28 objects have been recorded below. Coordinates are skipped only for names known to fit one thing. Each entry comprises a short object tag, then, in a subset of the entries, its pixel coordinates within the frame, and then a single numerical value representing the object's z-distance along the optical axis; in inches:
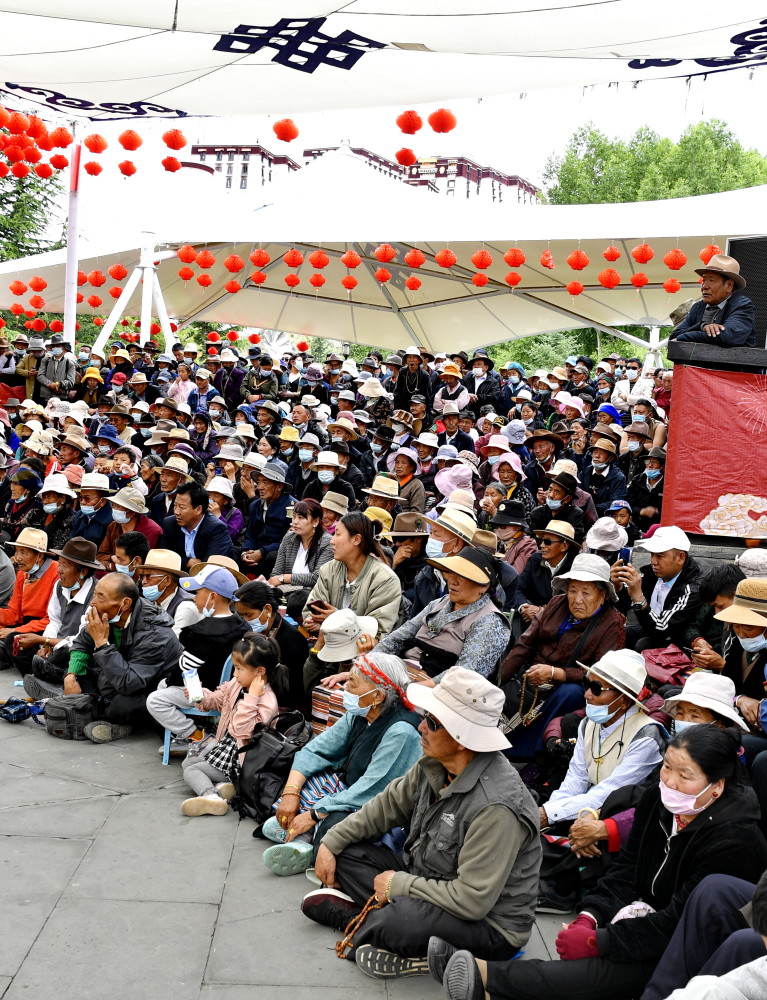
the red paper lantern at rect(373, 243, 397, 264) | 721.6
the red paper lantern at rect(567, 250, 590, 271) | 639.8
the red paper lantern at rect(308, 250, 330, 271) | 751.1
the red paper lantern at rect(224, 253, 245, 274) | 757.3
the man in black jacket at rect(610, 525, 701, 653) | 228.2
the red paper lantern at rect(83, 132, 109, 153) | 615.5
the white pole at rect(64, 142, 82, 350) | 645.3
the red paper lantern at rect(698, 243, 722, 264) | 569.9
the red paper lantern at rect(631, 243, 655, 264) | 644.7
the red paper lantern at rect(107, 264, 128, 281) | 763.4
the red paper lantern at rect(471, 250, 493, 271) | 684.1
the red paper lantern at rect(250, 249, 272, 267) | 728.3
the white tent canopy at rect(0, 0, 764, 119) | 298.7
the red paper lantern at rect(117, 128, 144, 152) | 615.8
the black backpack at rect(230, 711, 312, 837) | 205.0
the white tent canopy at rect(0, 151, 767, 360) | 672.4
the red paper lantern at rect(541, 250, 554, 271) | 671.1
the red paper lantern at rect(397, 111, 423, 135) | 536.4
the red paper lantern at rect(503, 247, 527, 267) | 676.8
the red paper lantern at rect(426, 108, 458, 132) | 526.6
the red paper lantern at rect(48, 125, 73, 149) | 605.3
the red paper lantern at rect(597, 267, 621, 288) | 655.1
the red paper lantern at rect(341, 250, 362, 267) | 688.2
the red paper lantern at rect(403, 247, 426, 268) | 721.6
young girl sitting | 217.9
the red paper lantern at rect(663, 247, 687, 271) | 621.6
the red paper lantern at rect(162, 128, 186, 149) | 615.5
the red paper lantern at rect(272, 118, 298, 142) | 565.6
